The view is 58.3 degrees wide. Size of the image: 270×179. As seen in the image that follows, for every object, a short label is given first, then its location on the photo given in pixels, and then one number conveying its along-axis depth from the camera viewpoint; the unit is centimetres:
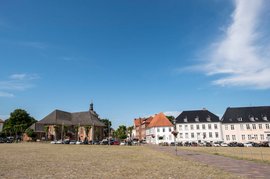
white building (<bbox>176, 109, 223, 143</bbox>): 8456
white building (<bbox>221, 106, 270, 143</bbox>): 7881
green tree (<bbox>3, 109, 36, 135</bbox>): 10994
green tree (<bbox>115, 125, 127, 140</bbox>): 11024
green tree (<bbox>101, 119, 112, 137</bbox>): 12999
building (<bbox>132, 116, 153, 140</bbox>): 11269
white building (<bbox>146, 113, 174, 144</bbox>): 9112
